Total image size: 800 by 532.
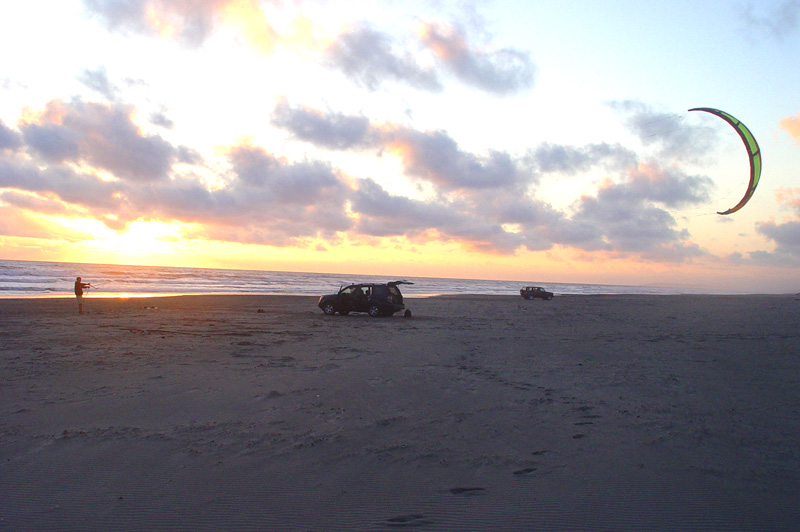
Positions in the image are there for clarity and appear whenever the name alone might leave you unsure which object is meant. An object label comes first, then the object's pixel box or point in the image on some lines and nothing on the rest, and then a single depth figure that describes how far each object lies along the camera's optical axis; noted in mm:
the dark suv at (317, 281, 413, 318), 22234
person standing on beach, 22122
